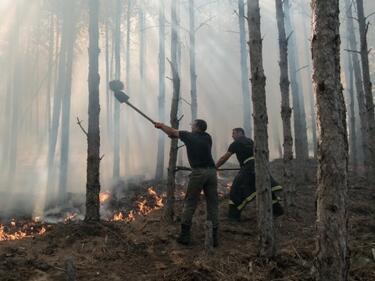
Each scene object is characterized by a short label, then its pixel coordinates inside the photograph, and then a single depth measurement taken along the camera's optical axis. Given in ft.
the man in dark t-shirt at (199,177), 23.27
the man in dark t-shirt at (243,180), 26.43
